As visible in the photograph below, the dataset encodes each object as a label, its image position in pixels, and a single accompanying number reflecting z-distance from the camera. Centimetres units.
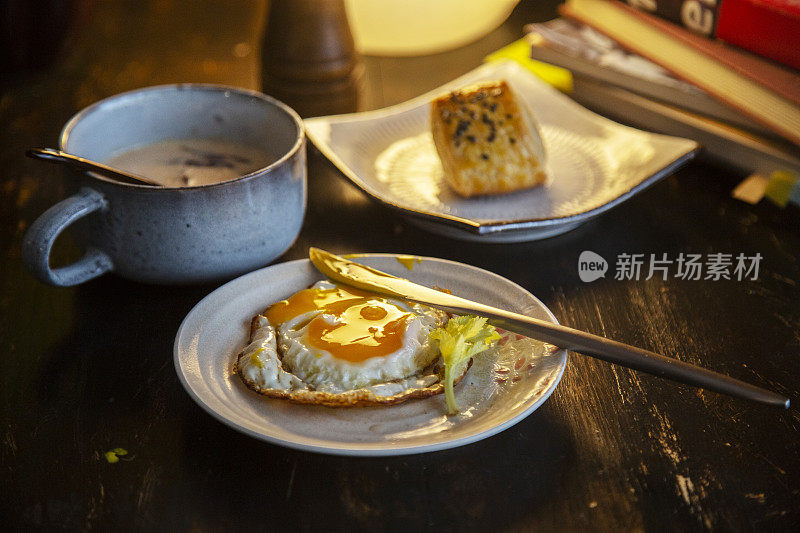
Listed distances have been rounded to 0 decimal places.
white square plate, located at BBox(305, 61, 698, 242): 108
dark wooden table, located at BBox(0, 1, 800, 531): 70
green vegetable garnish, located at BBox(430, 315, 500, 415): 76
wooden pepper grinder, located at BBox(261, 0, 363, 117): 138
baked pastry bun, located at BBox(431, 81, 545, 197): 117
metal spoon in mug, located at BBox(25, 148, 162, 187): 89
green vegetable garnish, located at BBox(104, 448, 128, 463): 75
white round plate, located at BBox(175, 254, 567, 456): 69
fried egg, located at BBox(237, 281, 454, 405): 77
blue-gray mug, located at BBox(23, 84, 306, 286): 89
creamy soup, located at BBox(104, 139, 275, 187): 106
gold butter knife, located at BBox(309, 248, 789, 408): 73
